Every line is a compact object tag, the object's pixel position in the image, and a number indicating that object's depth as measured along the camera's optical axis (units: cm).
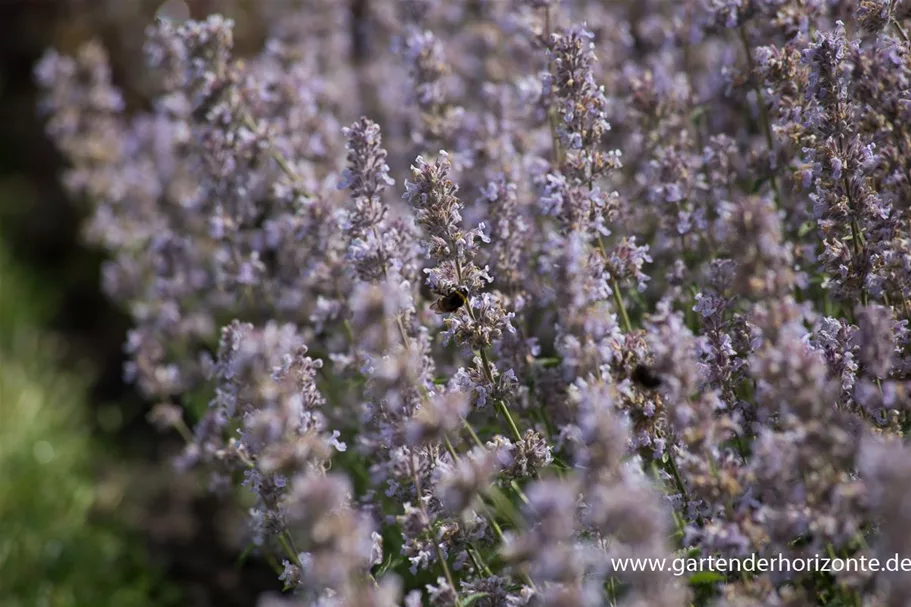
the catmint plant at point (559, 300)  229
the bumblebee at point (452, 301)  295
